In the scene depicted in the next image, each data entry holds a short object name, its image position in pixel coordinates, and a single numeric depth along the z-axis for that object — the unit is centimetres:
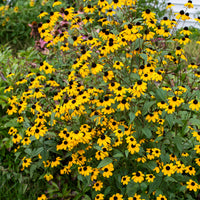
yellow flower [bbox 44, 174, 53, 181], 257
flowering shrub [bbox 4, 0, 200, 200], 208
